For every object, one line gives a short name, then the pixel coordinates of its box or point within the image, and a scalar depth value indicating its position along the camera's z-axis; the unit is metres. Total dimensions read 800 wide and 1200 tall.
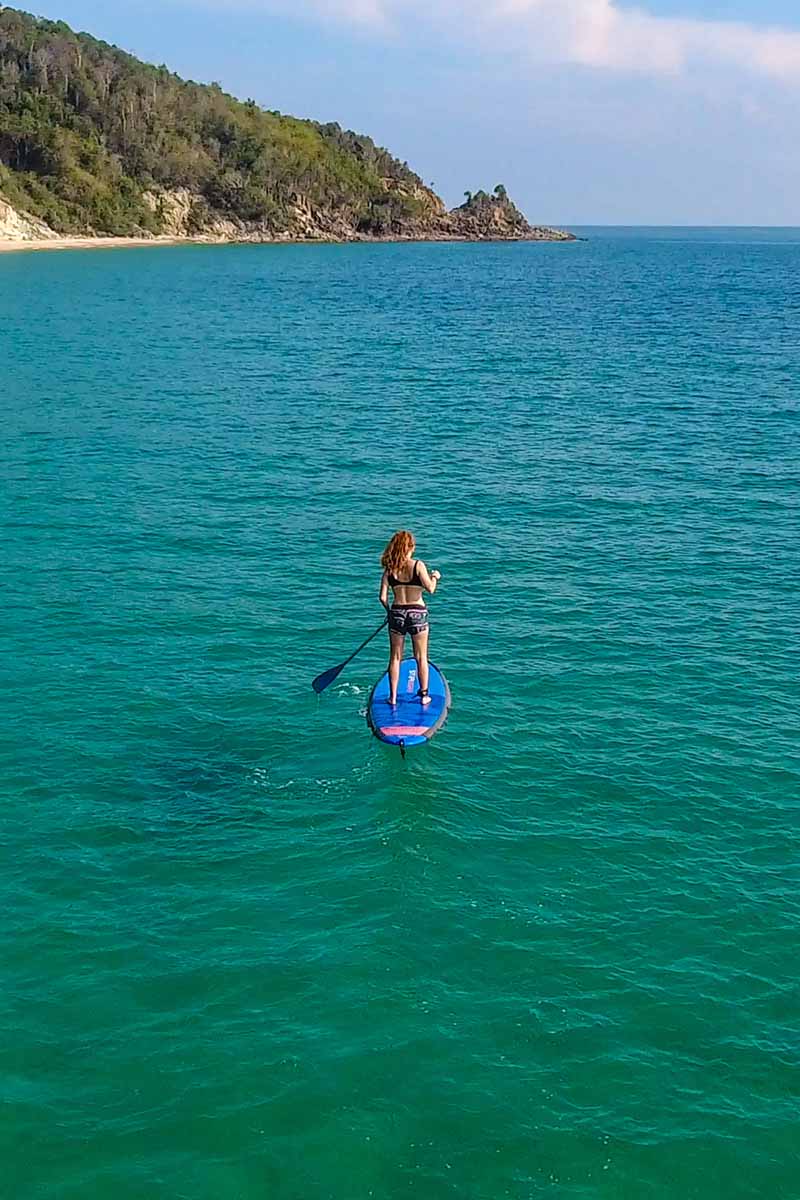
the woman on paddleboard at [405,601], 16.94
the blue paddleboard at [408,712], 17.58
